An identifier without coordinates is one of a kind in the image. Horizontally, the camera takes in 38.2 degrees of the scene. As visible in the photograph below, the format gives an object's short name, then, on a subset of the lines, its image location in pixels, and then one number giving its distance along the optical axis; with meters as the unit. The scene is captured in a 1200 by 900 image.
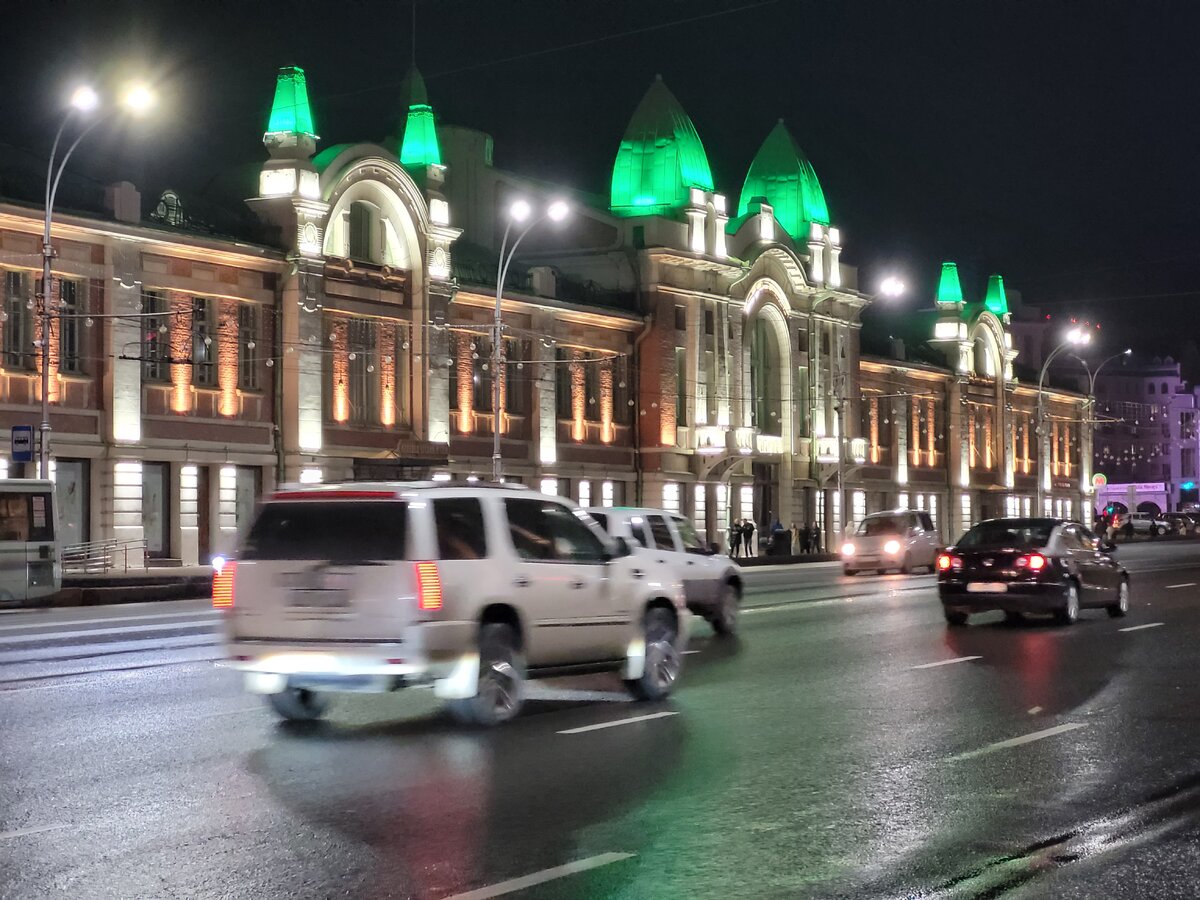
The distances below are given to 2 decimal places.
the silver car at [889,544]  41.53
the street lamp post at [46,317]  33.09
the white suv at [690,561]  21.55
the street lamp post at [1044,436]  72.25
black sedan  22.28
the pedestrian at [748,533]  59.22
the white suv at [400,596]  12.19
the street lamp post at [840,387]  64.56
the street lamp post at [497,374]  45.72
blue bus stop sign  33.62
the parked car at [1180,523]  94.44
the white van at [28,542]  30.73
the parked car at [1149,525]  91.21
